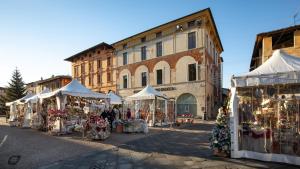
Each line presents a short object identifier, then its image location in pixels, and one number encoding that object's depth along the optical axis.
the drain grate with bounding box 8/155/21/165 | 6.35
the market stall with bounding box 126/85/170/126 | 16.28
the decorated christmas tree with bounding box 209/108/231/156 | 6.57
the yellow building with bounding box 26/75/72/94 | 44.27
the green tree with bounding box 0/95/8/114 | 40.10
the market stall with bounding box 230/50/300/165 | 6.00
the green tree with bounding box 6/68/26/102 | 37.78
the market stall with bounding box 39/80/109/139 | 10.15
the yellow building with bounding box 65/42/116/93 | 32.56
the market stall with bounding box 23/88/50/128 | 15.70
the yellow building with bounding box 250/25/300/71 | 15.66
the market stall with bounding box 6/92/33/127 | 19.09
